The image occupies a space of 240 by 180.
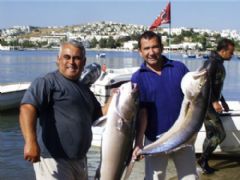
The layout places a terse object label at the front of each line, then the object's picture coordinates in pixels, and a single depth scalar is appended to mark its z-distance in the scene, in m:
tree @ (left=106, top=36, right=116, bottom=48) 192.90
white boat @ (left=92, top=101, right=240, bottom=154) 9.30
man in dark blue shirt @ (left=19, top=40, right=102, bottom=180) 4.39
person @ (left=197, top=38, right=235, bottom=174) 7.93
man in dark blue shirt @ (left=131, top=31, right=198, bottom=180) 5.03
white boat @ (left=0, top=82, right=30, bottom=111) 18.06
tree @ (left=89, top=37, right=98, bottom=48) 178.82
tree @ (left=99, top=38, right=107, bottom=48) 189.43
